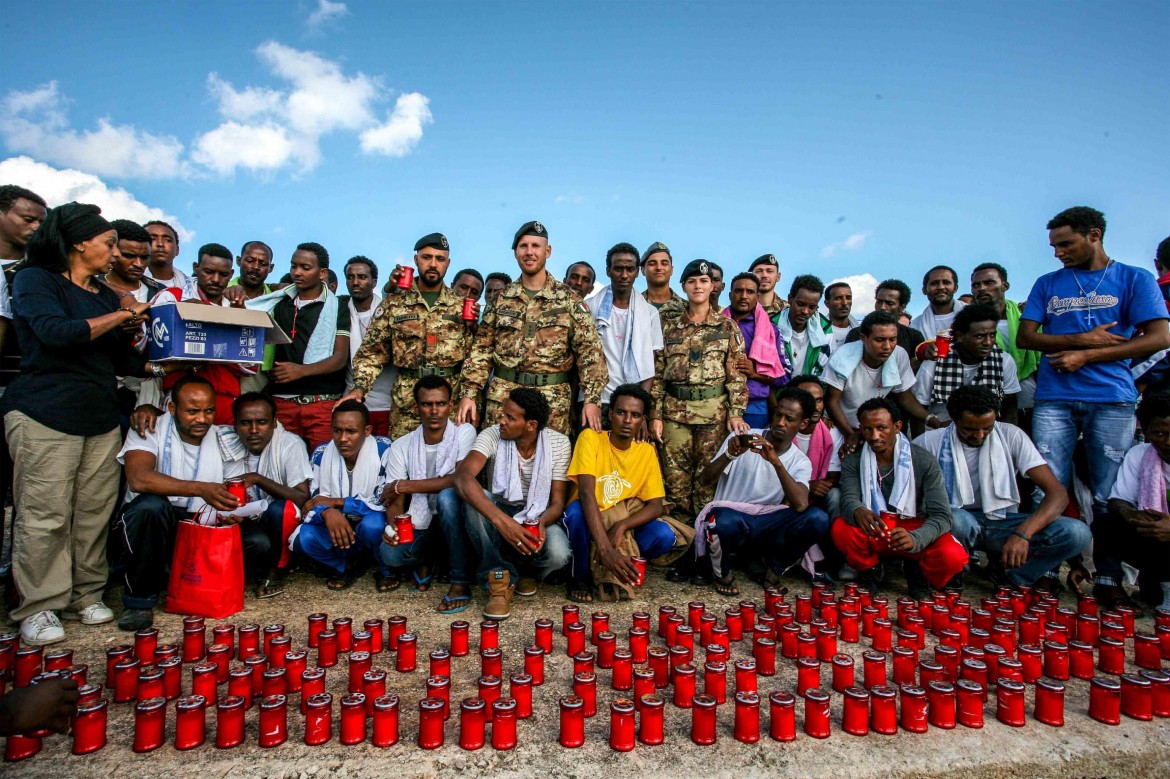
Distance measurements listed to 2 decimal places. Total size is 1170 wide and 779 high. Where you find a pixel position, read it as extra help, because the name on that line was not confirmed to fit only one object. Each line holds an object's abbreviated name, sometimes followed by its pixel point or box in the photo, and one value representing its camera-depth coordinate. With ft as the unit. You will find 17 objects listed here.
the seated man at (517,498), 16.69
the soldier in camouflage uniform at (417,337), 21.02
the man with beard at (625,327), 22.36
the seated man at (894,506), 17.58
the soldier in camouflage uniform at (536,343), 20.70
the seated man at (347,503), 17.90
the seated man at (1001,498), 18.02
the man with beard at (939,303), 24.77
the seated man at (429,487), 17.57
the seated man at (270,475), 17.78
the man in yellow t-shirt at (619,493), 17.79
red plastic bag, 15.55
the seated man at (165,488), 15.56
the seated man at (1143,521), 17.13
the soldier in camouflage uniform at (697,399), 21.53
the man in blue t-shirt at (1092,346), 17.95
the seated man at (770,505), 18.62
